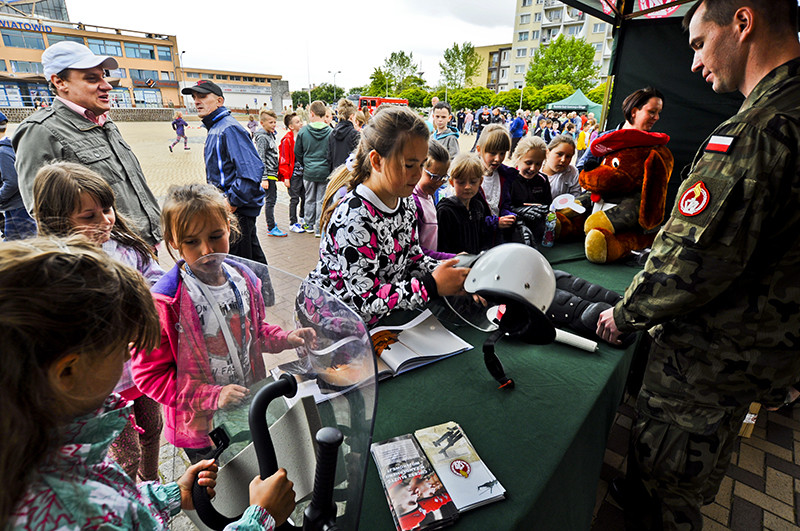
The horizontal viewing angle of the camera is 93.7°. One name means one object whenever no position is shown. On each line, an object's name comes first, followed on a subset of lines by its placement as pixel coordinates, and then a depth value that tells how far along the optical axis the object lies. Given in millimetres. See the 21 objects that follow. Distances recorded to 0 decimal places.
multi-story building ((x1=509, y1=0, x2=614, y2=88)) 53594
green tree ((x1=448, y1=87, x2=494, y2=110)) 39312
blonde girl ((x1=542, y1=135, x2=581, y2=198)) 3859
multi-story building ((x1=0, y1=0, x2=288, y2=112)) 37422
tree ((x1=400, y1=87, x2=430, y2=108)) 46131
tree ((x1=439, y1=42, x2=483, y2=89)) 53062
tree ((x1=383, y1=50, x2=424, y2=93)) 55844
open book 1465
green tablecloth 992
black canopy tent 4234
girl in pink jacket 870
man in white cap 2174
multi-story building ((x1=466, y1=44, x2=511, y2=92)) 70750
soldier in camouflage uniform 1204
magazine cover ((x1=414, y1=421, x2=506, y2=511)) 963
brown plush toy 2893
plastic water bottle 3287
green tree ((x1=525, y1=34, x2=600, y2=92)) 39625
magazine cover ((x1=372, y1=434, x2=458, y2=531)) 901
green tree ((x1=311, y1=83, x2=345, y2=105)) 63344
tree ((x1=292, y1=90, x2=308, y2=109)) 66375
